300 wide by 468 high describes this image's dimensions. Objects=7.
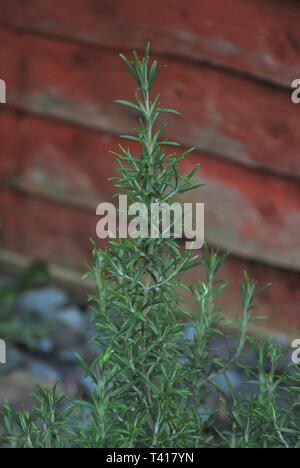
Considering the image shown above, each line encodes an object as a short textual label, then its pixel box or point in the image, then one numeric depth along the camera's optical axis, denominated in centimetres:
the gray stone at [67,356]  323
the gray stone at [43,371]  312
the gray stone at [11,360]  314
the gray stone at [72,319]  341
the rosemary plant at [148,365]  140
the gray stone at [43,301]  348
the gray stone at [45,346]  329
